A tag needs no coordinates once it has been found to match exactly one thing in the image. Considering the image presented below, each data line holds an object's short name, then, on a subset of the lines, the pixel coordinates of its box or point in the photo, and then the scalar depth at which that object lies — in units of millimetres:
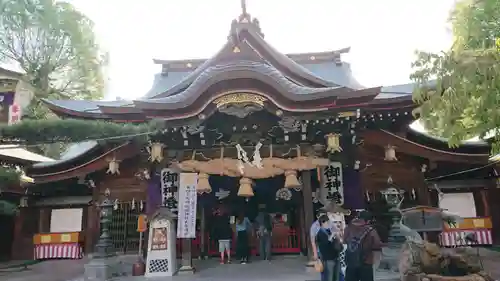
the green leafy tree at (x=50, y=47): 21828
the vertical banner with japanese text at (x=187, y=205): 10438
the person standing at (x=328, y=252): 6609
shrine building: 10320
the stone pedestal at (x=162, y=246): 10117
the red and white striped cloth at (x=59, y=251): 15016
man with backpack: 6066
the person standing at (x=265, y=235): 11805
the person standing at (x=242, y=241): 11570
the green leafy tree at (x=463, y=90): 5457
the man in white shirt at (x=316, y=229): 7150
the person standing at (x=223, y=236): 11680
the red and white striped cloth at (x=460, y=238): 13797
